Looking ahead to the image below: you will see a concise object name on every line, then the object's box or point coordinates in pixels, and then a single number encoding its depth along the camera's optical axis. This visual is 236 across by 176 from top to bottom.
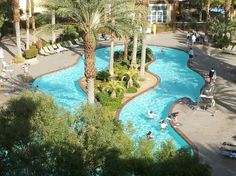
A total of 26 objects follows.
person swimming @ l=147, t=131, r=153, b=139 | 21.45
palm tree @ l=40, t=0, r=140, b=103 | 20.41
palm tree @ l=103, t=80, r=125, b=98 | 26.94
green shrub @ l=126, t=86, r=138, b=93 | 29.00
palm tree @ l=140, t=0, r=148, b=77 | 30.62
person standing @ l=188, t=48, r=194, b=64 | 38.80
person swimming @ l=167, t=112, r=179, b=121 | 24.19
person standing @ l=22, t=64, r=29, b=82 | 31.65
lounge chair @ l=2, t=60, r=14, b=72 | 32.86
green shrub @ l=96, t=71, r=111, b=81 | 30.55
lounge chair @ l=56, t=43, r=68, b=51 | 40.50
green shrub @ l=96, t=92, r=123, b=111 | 25.83
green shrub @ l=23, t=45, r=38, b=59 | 36.31
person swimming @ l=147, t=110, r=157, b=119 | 25.06
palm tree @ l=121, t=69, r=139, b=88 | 29.45
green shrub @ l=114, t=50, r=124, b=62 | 36.17
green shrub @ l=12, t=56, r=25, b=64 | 35.46
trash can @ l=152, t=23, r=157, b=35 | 50.29
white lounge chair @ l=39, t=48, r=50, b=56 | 38.59
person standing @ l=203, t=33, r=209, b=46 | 45.00
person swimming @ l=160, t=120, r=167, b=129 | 23.56
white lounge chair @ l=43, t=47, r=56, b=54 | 38.97
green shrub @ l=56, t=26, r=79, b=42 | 43.97
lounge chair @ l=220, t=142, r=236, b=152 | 19.83
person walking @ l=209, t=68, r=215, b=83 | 31.39
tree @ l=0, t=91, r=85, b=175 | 11.15
